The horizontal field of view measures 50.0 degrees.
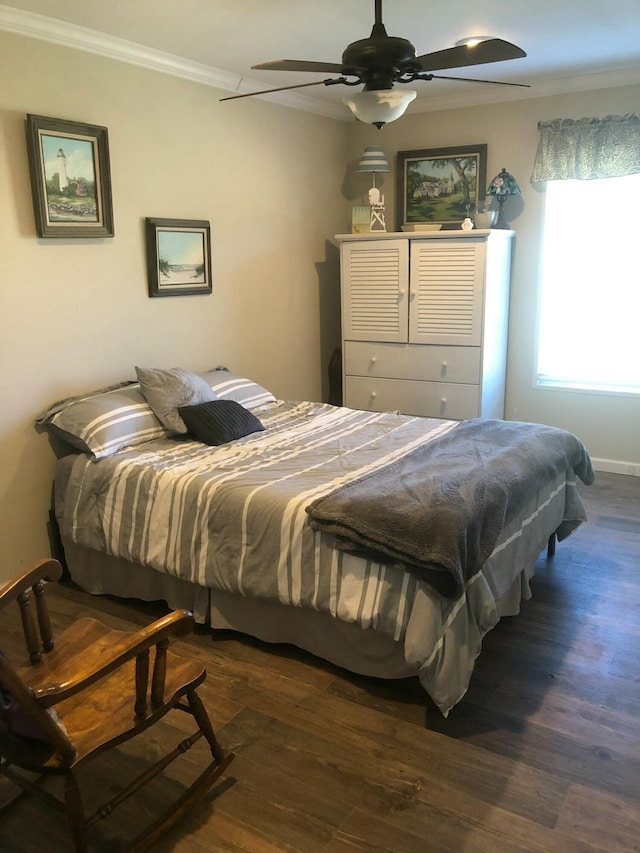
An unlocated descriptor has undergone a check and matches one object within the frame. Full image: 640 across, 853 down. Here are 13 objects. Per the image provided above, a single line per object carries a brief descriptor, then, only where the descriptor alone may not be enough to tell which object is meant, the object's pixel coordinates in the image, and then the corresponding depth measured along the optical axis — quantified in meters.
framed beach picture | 3.61
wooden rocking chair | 1.54
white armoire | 4.22
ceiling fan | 2.23
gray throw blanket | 2.14
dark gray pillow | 3.19
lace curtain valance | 4.08
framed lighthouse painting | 2.99
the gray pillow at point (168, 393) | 3.23
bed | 2.20
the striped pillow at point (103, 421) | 3.00
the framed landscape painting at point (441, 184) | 4.60
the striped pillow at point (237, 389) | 3.70
